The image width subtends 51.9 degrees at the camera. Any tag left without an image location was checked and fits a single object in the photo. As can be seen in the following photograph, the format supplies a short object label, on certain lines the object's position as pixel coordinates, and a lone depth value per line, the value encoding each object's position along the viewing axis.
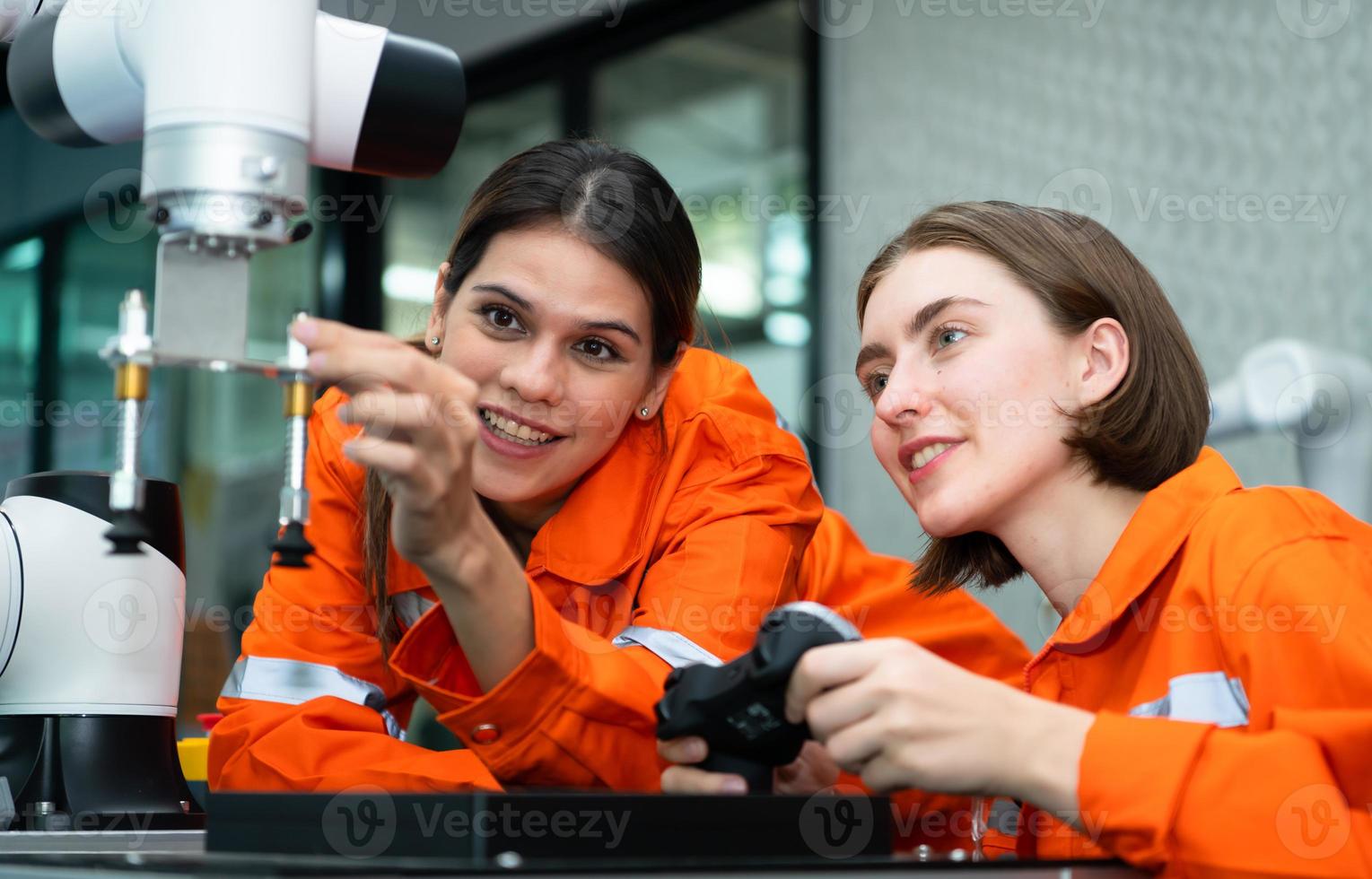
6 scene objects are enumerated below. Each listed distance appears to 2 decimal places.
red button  1.02
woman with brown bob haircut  0.79
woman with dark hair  1.04
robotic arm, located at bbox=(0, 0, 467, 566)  0.77
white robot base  1.11
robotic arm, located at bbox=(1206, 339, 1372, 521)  1.68
